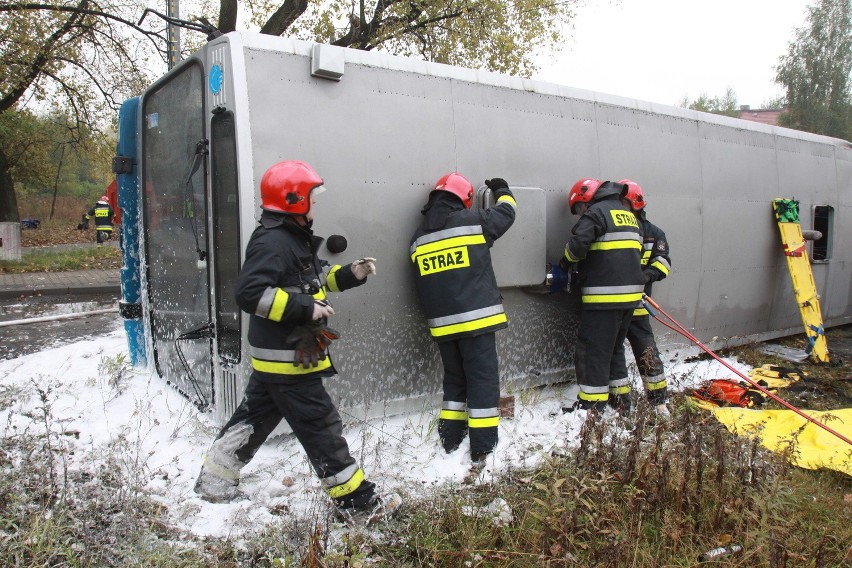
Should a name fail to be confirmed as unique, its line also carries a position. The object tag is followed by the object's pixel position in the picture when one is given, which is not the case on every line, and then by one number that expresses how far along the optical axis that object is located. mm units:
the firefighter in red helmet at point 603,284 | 4527
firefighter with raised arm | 3869
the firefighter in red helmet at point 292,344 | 2920
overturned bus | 3799
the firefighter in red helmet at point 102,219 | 15227
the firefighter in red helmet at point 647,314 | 4918
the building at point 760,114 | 49031
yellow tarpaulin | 3832
